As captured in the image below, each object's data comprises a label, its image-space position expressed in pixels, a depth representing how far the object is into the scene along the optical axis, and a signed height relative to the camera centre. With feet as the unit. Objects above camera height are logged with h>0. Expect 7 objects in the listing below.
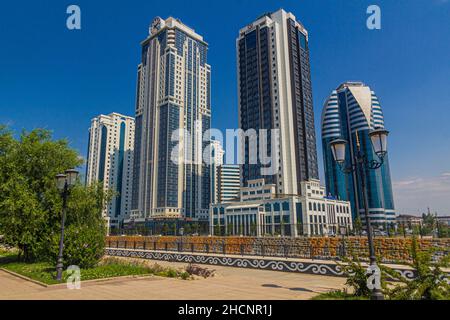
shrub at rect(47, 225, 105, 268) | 49.15 -3.66
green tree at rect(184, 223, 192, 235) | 359.29 -8.65
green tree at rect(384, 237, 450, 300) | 24.62 -5.44
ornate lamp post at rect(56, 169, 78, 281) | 43.62 +6.24
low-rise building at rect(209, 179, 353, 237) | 265.95 +8.32
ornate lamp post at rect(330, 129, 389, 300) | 27.55 +6.34
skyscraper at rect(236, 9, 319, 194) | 313.53 +135.46
